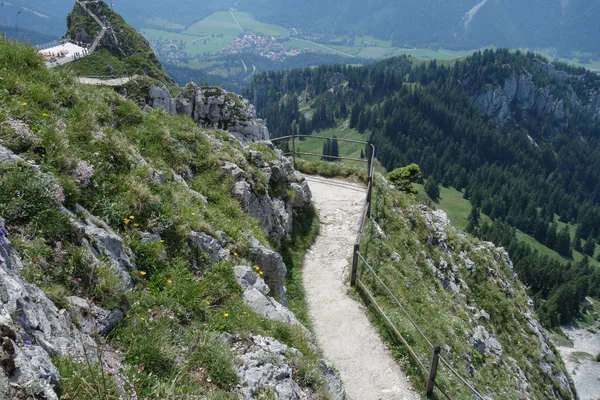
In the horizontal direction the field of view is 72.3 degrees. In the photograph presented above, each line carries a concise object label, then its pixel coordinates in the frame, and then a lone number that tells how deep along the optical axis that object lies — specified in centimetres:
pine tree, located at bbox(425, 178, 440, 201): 18912
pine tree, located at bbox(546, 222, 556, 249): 17450
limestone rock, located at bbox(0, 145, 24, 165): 772
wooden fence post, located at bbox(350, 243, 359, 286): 1512
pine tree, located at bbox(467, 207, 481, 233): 16399
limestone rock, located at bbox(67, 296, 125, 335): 645
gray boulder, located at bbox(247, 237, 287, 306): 1249
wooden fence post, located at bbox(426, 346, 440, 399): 1106
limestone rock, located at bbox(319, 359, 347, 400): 906
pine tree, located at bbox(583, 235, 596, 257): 17862
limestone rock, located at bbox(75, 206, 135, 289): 789
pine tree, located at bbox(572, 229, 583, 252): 18000
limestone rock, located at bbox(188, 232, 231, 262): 1050
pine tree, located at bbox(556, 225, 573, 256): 17162
